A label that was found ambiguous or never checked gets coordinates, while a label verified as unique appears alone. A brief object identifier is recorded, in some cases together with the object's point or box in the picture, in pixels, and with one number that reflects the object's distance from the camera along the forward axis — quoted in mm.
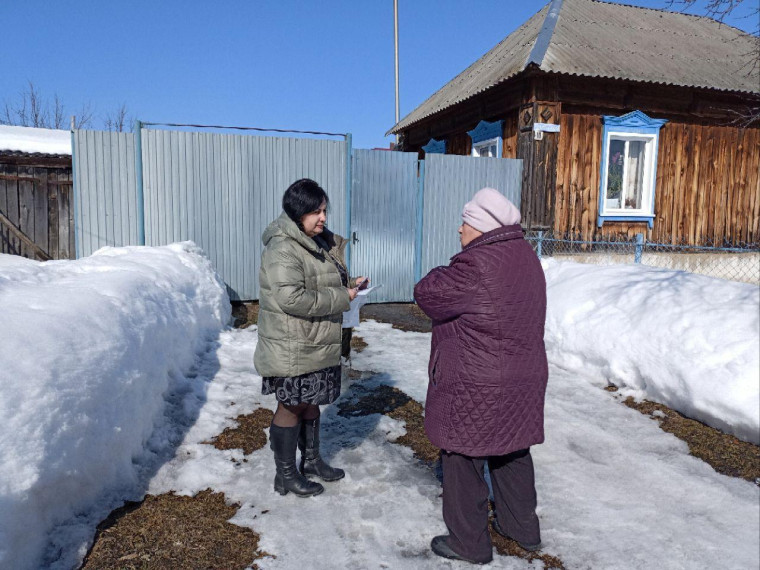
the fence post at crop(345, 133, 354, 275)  8305
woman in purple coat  2279
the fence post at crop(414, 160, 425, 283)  8758
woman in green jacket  2732
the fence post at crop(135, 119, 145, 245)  7496
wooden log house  9570
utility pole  23250
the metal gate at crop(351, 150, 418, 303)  8508
